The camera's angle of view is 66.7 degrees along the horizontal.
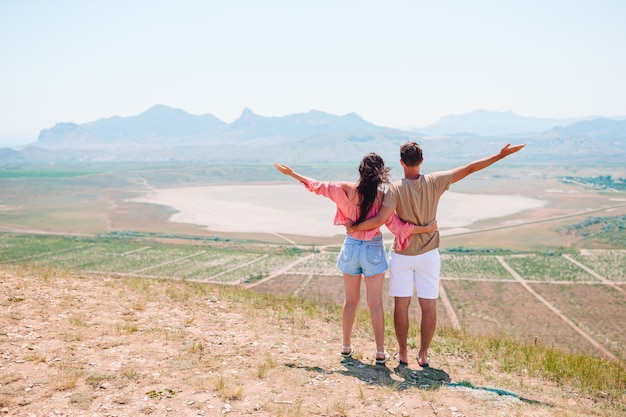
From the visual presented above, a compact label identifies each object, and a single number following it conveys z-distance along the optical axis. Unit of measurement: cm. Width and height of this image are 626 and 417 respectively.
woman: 497
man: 499
